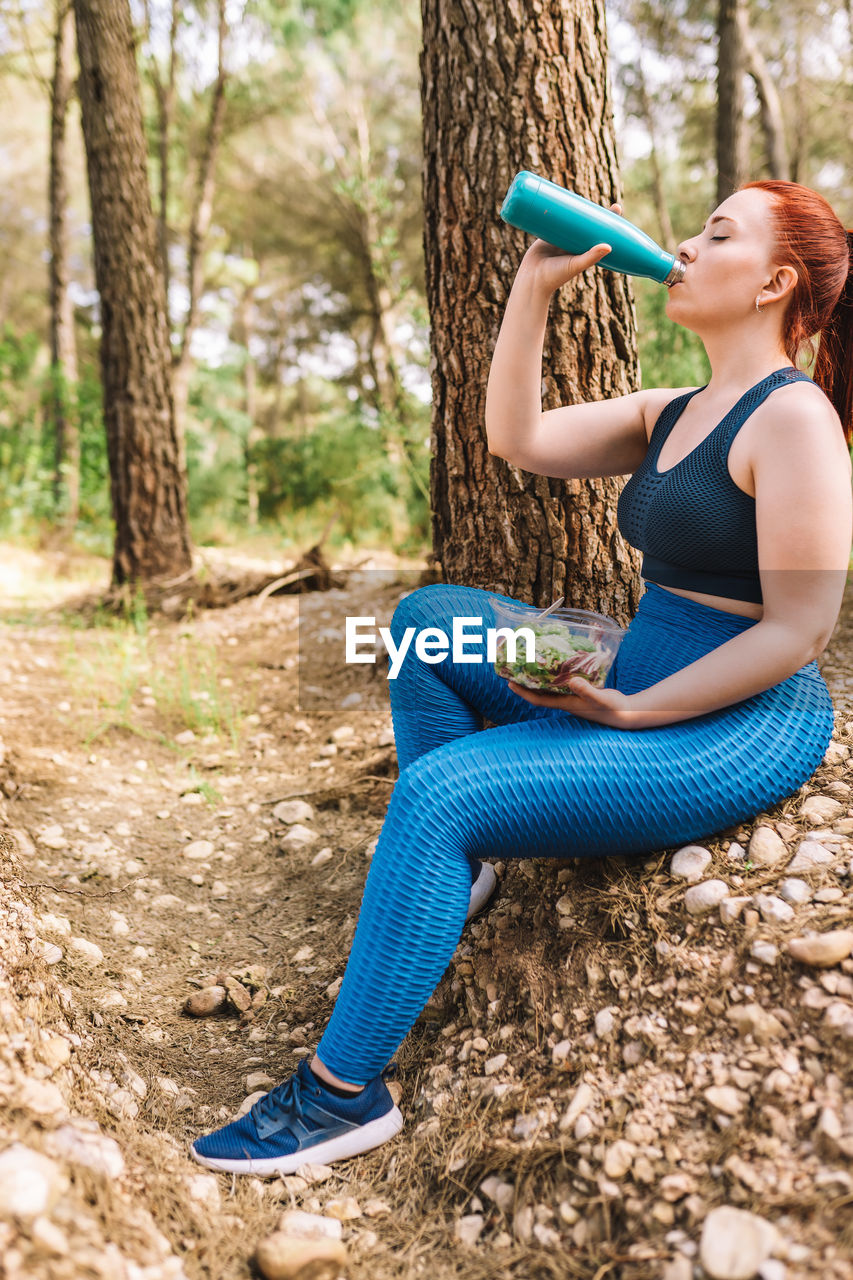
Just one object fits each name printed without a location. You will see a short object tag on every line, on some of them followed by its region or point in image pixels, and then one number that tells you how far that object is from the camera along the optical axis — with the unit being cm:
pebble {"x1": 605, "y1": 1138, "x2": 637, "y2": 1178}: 115
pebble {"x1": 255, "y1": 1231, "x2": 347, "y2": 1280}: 114
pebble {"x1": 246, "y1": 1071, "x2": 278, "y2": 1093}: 158
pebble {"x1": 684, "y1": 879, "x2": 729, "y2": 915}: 138
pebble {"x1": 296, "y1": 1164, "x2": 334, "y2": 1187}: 136
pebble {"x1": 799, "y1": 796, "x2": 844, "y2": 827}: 152
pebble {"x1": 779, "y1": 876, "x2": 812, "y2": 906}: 135
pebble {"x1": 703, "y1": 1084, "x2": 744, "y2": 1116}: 115
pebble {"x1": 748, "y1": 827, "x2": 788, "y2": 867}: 144
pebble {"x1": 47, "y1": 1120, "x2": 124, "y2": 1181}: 114
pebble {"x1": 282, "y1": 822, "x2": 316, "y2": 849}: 237
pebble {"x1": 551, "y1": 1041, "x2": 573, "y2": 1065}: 135
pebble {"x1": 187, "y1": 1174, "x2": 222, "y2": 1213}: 127
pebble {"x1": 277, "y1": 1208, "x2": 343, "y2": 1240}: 123
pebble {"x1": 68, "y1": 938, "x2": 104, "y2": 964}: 183
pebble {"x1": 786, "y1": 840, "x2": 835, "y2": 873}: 141
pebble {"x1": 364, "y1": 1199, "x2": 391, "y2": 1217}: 130
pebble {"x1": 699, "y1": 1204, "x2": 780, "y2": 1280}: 98
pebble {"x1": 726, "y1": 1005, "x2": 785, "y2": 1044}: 119
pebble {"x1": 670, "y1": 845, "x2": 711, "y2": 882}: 145
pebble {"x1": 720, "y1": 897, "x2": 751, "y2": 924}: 135
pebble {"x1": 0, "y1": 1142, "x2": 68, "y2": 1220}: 98
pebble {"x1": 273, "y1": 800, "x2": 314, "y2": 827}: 249
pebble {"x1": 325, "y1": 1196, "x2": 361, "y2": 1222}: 129
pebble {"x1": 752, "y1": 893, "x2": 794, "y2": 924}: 132
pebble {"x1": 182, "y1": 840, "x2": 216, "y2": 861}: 232
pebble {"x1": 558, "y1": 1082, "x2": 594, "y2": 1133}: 125
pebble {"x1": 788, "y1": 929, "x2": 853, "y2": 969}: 121
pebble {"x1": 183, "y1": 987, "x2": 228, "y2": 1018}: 175
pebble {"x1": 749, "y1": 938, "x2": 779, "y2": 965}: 126
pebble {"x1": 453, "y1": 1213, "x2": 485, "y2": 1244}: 122
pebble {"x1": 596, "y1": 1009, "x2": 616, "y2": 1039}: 134
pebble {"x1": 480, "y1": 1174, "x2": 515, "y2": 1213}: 124
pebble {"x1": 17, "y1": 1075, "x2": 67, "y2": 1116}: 118
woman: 133
